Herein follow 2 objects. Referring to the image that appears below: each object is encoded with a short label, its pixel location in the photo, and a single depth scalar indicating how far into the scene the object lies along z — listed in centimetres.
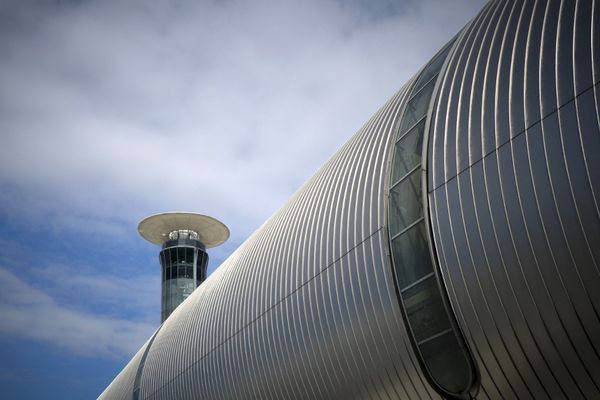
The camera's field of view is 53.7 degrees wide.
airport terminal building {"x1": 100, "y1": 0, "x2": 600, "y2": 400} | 885
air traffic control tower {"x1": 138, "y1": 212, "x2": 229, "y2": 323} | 5584
